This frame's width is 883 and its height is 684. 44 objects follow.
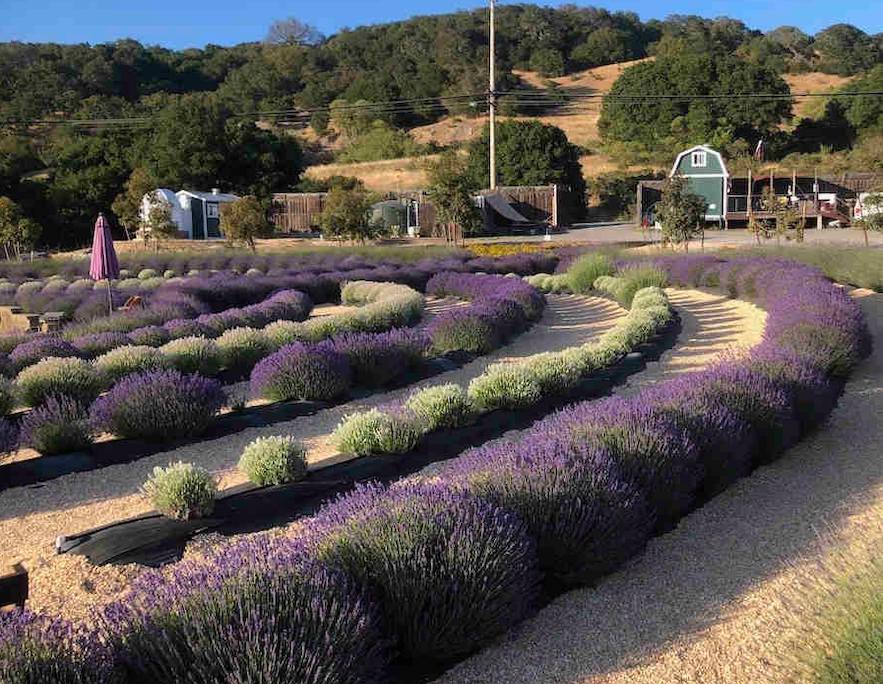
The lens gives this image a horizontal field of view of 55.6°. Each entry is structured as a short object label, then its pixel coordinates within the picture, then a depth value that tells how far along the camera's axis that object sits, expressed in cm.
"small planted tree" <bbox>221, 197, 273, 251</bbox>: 3064
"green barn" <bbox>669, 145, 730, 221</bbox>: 4388
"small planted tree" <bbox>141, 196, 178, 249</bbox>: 3394
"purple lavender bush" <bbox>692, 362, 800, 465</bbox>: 579
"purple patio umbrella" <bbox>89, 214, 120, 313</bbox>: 1395
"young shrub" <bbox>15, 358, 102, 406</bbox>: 763
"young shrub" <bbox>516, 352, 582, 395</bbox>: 764
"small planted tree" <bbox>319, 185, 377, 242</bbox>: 3297
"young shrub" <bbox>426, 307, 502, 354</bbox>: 1078
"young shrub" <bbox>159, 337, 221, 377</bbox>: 902
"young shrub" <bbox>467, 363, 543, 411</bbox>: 716
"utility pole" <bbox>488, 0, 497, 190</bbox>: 3919
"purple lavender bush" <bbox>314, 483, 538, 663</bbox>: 330
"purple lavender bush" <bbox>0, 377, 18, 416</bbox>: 731
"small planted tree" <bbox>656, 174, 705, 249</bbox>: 2411
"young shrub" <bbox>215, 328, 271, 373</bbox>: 962
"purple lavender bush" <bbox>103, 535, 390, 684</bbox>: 268
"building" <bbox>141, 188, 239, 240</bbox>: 4334
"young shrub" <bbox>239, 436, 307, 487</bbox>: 544
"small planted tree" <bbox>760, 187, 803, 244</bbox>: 2736
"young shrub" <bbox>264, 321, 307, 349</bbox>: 1025
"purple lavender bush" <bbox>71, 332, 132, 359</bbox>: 1006
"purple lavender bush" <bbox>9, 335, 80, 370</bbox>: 934
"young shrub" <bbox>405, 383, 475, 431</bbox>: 659
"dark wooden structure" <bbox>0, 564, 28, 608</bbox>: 330
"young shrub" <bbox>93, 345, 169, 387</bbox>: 833
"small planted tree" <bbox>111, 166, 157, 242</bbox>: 3969
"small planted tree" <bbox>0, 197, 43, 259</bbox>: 3241
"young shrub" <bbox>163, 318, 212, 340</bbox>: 1116
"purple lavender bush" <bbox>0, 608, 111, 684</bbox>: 246
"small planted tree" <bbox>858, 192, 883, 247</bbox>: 2577
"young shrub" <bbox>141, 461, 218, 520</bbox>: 497
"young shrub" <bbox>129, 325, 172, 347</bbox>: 1074
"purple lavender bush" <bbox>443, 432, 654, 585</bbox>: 397
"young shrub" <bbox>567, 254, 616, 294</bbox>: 1869
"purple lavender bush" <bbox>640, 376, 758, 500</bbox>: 520
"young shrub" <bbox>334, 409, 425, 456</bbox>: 598
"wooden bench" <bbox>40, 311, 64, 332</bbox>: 1492
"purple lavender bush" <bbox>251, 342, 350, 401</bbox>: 810
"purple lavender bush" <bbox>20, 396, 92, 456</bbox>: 648
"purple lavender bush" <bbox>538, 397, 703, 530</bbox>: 461
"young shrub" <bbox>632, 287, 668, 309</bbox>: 1319
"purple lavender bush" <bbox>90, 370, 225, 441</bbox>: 680
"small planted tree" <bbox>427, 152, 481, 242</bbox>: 3225
